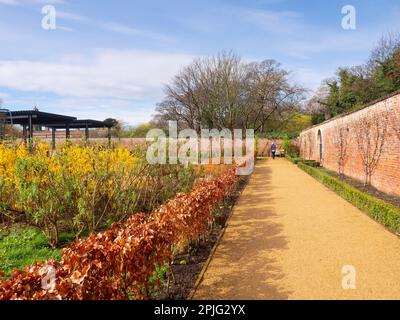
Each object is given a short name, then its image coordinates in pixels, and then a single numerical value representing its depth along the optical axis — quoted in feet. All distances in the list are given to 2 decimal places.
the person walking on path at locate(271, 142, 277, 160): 104.26
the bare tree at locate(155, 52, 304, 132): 113.70
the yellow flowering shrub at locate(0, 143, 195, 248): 18.38
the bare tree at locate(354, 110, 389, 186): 33.58
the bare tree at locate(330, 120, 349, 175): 49.04
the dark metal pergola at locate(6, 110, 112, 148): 60.13
